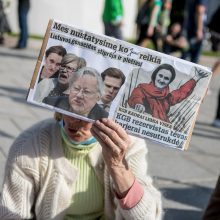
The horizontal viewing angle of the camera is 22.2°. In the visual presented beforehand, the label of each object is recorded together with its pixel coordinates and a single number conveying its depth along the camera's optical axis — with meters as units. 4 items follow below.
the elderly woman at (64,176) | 2.31
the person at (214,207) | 2.38
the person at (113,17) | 9.23
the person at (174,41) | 11.16
